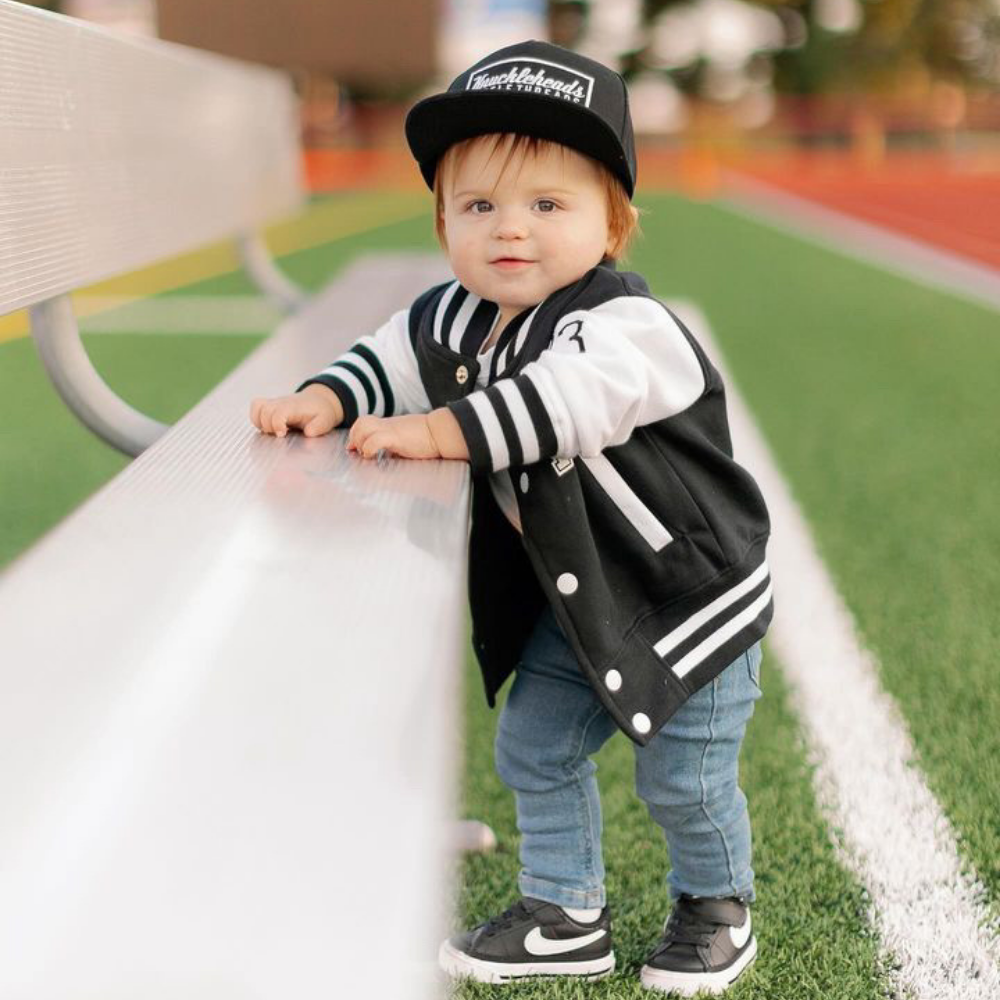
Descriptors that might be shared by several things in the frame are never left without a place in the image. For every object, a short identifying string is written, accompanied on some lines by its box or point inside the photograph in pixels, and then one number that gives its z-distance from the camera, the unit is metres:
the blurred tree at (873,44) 43.47
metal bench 0.99
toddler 1.63
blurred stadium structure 33.28
